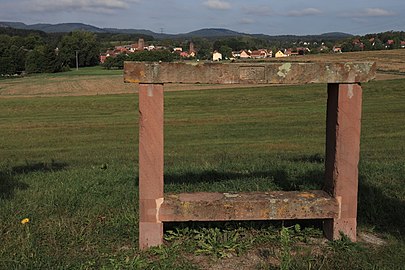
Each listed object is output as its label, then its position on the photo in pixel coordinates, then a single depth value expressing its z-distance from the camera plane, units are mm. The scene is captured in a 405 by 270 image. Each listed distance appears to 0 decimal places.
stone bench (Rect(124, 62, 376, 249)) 4598
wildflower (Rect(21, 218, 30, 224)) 5085
